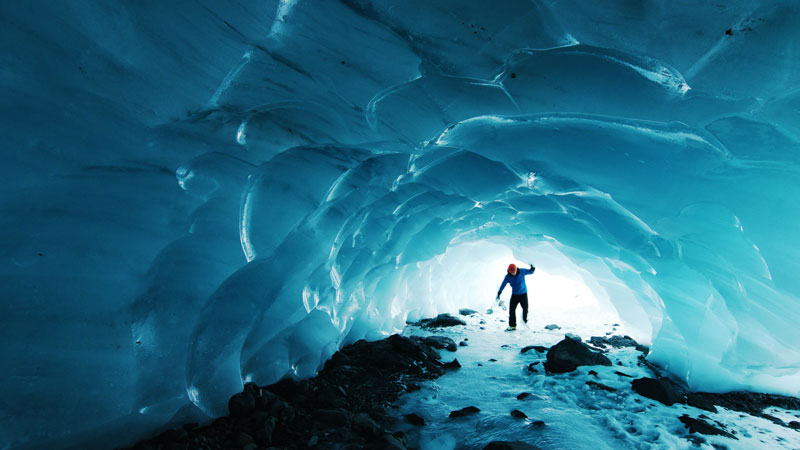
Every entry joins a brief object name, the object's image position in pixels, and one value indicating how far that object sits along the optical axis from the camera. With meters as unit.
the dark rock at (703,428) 3.83
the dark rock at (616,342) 8.56
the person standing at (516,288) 9.81
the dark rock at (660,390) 4.68
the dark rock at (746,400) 4.83
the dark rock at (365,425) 3.50
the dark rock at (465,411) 4.21
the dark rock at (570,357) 5.89
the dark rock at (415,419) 3.97
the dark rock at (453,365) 6.24
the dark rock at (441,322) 10.85
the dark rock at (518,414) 4.17
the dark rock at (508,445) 3.07
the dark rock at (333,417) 3.66
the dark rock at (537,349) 7.33
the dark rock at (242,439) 3.05
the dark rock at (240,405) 3.47
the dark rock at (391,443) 3.20
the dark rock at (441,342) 7.68
